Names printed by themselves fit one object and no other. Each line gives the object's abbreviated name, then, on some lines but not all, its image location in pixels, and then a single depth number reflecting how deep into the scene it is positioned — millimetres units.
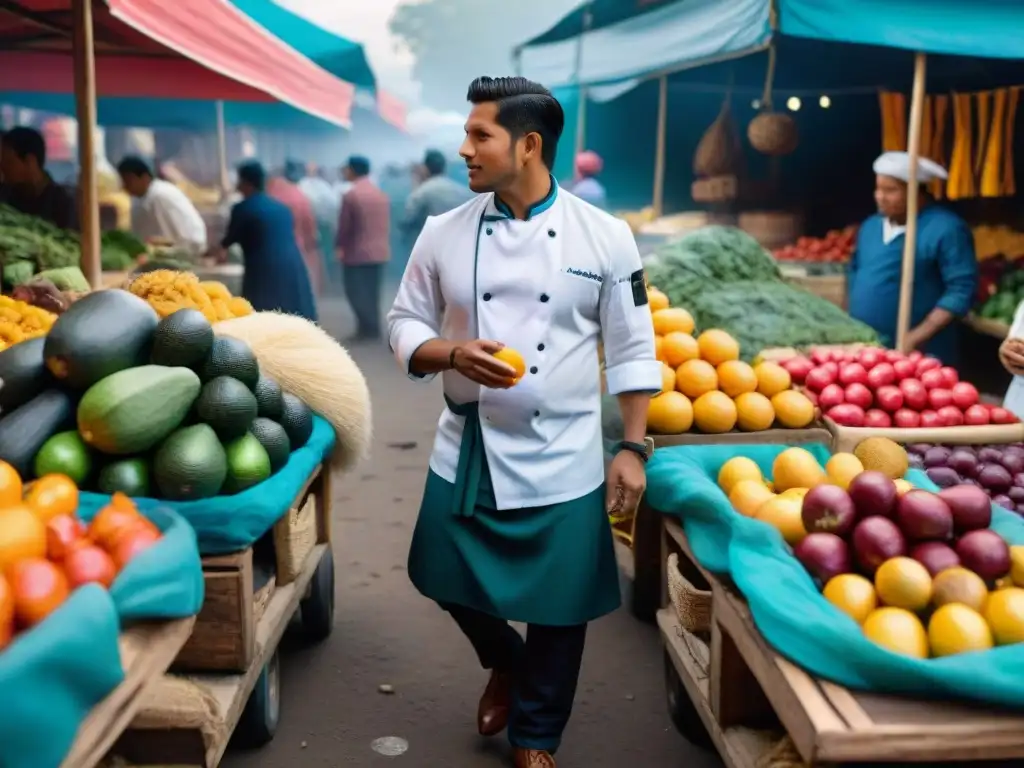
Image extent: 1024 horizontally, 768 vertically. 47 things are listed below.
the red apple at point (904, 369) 4707
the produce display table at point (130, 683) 1929
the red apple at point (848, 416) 4395
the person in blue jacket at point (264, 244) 8461
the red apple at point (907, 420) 4457
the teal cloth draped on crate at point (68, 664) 1787
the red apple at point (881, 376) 4625
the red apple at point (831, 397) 4496
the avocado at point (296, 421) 3568
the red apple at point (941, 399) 4538
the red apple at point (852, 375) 4621
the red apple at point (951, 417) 4454
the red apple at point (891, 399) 4516
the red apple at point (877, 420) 4414
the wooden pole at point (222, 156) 13859
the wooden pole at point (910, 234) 6242
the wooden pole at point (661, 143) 11234
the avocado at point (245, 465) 3051
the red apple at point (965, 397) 4551
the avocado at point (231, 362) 3258
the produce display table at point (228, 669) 2729
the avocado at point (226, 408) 3109
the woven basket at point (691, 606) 3125
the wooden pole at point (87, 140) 5195
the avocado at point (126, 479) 2924
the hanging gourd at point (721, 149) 10289
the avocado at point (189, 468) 2877
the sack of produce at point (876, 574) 2148
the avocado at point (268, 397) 3434
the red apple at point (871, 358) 4777
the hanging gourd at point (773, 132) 9180
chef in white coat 2992
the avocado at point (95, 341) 3055
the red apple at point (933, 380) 4625
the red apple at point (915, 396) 4539
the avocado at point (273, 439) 3258
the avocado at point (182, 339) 3180
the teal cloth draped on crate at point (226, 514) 2805
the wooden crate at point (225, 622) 2861
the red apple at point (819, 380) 4602
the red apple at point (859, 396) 4516
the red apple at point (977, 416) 4477
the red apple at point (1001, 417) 4484
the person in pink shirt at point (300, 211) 12297
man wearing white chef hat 6254
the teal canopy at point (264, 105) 11523
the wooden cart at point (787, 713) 2035
